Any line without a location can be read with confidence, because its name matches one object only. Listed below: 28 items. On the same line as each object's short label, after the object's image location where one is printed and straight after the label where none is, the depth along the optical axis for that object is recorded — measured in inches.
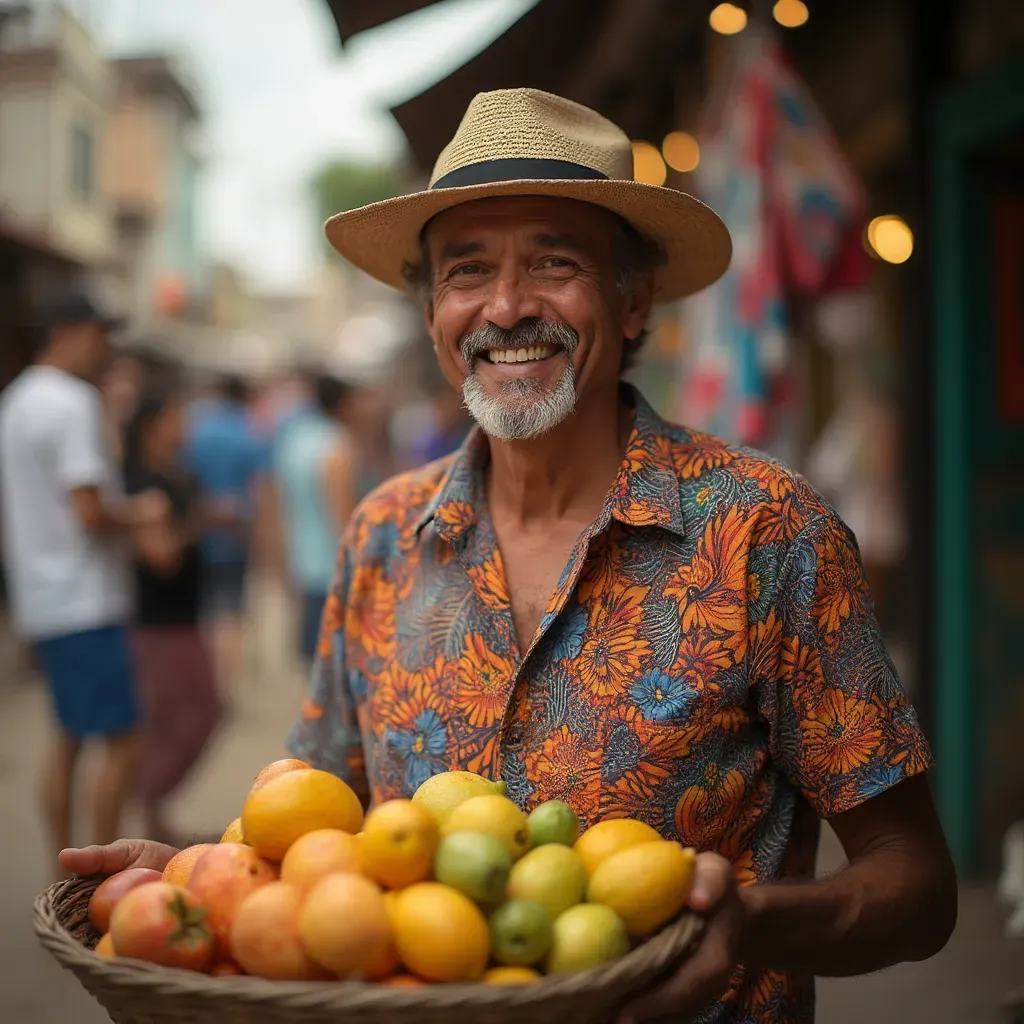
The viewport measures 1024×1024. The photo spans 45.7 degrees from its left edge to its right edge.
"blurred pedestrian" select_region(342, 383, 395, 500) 297.1
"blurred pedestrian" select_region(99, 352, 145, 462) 252.9
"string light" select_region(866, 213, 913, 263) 205.2
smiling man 71.7
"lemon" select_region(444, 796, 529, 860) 59.1
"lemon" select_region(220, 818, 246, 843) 67.1
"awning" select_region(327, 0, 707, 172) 126.5
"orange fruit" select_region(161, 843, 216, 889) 63.7
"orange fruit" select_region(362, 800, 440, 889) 56.4
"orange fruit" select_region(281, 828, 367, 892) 57.3
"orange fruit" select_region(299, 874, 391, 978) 52.3
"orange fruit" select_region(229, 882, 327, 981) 53.9
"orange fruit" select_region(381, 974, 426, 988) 53.7
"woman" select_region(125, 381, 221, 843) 209.2
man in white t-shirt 184.1
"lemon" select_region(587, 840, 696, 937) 55.8
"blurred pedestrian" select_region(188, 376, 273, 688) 297.9
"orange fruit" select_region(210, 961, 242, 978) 56.5
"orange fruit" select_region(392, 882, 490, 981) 52.8
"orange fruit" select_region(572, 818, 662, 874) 60.0
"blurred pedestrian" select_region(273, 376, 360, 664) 275.6
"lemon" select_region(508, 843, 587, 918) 56.9
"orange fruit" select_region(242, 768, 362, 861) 62.1
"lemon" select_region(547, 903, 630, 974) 53.9
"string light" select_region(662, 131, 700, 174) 258.1
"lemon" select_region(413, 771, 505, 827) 63.0
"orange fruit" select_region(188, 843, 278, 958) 58.2
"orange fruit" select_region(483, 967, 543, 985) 52.3
